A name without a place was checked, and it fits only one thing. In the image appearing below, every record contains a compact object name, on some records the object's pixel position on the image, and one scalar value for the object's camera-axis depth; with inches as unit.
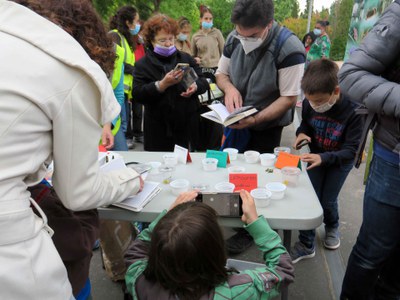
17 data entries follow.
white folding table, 54.3
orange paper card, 71.8
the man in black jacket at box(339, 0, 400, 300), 49.2
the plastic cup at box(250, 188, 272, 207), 57.6
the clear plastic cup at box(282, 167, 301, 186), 65.4
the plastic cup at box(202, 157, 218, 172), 72.7
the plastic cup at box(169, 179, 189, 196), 62.6
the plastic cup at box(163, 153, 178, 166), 75.7
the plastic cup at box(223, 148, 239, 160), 78.8
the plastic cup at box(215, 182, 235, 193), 62.5
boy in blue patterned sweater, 81.3
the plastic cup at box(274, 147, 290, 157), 78.9
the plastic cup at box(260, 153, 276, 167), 75.0
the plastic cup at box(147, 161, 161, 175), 72.5
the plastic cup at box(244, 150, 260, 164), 77.1
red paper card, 63.5
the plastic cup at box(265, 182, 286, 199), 60.2
